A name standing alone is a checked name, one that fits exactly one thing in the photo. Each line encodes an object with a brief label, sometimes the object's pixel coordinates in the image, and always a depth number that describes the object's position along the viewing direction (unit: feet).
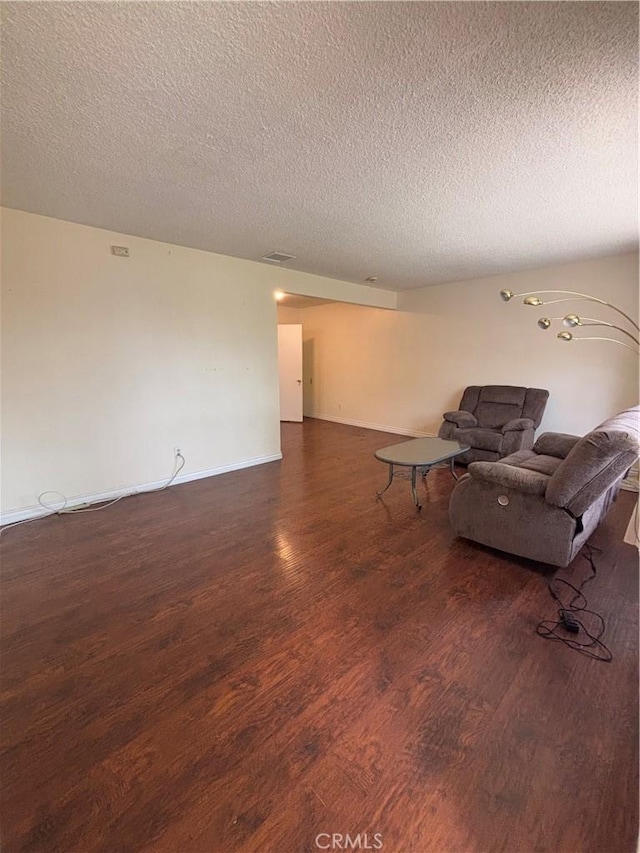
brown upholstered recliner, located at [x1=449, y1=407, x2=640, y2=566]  6.80
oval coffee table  10.93
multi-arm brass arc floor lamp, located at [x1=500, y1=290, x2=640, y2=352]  6.81
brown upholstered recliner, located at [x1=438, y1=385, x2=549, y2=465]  14.38
